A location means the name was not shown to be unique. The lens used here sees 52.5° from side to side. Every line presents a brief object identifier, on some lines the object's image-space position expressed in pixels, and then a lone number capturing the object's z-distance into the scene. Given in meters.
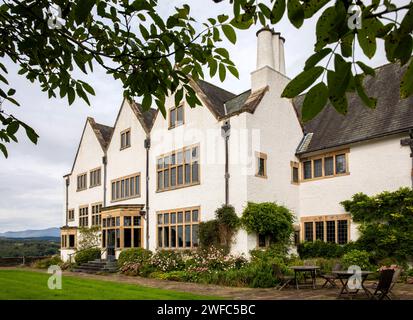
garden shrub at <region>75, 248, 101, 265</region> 26.30
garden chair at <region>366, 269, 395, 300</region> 10.51
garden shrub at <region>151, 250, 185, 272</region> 20.05
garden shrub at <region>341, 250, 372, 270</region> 17.14
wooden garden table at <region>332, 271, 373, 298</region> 11.38
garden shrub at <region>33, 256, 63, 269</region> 28.41
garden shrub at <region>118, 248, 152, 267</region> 22.09
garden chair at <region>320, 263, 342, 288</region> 13.75
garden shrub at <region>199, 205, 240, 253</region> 19.23
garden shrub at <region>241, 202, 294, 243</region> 18.70
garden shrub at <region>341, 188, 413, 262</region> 17.28
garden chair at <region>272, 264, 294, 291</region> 13.71
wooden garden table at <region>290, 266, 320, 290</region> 13.52
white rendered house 19.42
